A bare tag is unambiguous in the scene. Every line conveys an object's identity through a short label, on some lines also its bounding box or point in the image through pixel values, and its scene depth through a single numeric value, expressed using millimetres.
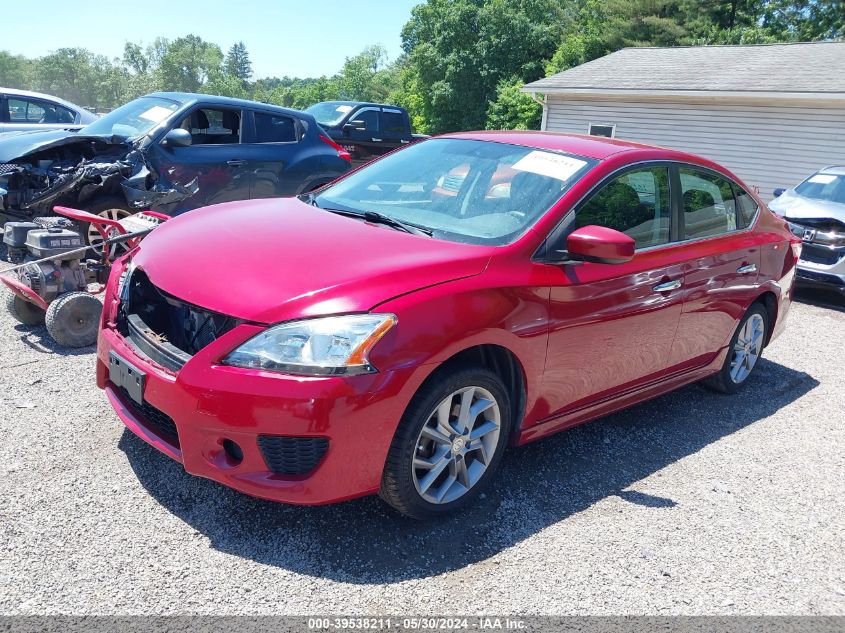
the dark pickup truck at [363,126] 14164
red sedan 2582
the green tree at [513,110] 31500
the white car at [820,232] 8039
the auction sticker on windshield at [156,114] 7266
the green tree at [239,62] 173250
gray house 14781
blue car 6289
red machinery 4594
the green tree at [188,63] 138000
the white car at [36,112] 9820
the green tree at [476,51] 38844
